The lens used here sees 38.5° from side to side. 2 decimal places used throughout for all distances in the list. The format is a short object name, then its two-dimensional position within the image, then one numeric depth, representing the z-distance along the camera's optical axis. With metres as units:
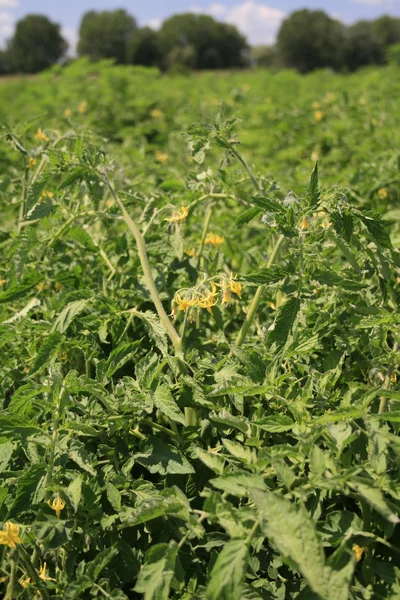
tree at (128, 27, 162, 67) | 50.30
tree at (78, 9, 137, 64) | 62.86
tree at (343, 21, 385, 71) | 53.69
